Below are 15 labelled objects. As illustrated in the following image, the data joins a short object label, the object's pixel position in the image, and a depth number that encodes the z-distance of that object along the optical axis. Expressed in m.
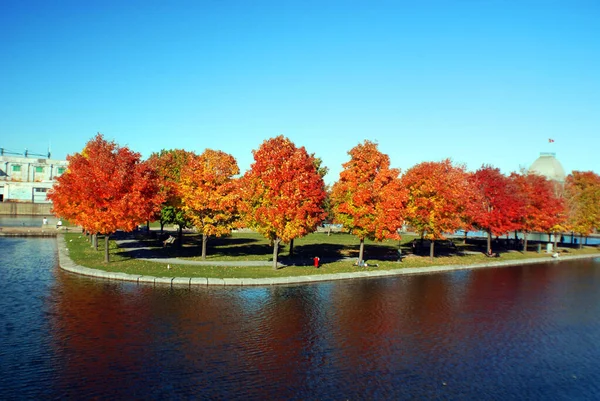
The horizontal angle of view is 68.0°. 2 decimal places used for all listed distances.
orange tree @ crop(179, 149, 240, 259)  39.94
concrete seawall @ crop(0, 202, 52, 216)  109.25
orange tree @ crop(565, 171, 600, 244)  68.12
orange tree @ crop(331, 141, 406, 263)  40.75
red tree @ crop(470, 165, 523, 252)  54.31
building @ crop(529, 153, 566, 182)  111.44
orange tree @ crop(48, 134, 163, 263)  35.75
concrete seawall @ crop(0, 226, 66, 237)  60.03
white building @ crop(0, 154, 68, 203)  121.94
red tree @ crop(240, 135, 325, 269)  36.34
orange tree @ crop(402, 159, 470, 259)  47.19
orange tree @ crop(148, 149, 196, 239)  42.06
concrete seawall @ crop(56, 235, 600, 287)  31.39
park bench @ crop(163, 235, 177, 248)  49.97
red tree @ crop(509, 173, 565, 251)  60.50
